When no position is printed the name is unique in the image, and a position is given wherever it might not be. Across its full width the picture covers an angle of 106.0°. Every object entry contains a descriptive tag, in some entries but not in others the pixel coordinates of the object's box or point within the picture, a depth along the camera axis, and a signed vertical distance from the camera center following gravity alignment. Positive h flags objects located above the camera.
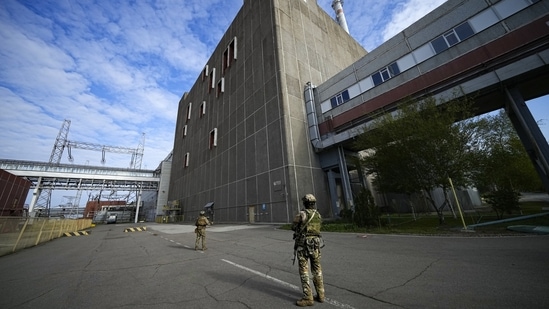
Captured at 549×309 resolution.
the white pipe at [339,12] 48.72 +46.33
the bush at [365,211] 12.62 +0.03
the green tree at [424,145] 11.48 +3.54
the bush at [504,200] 10.96 +0.14
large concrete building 20.24 +12.55
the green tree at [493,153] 11.66 +2.82
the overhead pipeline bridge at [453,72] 11.52 +9.26
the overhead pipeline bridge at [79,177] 42.96 +12.18
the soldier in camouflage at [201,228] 8.92 -0.18
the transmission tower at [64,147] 58.44 +26.43
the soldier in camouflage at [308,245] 3.55 -0.51
